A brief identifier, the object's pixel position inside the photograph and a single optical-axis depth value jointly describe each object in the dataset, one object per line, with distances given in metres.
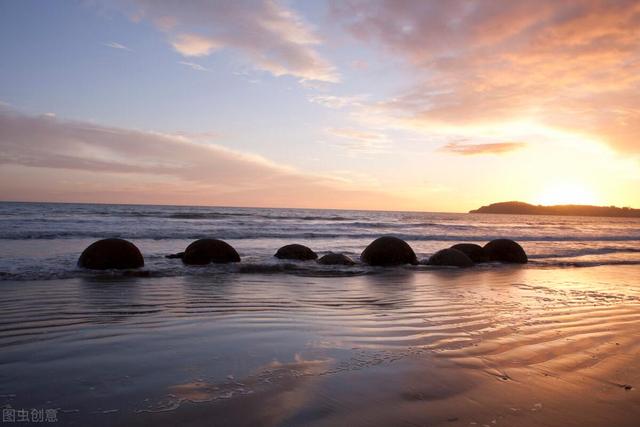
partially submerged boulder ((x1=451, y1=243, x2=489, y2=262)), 15.53
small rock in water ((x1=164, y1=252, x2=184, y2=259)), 13.70
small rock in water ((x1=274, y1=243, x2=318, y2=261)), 14.33
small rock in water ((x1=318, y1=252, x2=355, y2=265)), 13.46
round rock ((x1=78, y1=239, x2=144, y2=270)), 10.73
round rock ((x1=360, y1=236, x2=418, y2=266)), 13.77
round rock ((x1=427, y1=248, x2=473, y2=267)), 14.05
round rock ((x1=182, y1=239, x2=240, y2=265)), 12.54
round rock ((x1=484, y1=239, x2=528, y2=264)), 16.00
